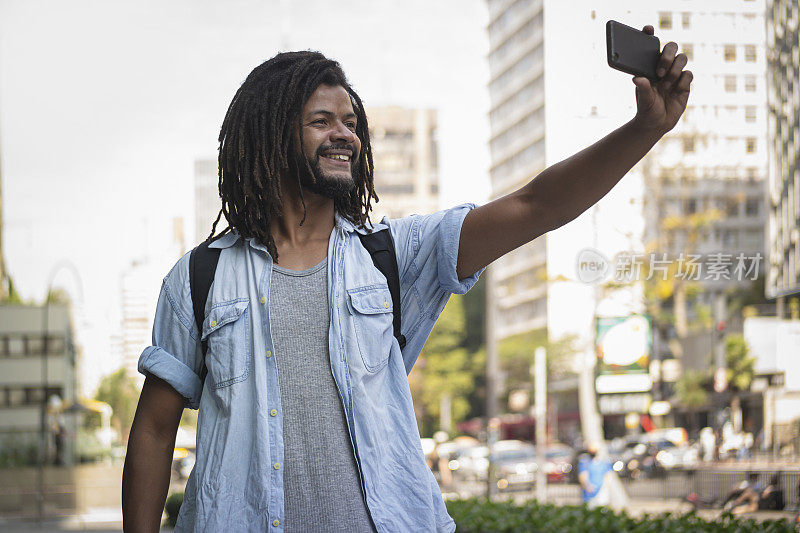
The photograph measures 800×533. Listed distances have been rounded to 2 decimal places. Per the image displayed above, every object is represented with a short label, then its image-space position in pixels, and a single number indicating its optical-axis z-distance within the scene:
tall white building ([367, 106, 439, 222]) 95.06
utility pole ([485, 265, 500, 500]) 27.59
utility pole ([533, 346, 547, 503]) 21.27
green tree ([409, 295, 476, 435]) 57.03
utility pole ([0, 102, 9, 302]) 24.67
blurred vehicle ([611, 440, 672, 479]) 15.62
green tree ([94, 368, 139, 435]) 27.84
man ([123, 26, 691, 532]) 1.78
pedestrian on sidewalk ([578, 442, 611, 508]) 12.48
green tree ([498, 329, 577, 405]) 59.69
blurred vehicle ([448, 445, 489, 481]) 32.28
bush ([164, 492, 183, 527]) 12.28
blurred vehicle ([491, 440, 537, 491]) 26.77
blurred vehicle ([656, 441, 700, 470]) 22.70
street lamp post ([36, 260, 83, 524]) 18.95
